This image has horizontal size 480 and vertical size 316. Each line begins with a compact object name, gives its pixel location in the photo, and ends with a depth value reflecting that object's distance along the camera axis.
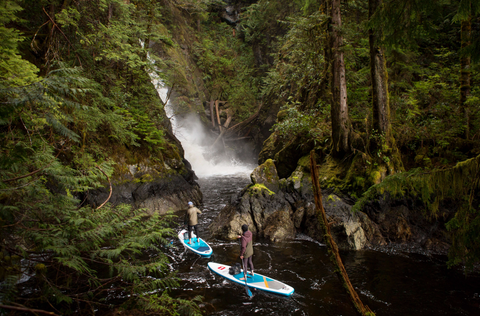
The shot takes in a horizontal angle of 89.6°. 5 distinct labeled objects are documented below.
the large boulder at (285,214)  8.24
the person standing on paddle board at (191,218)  8.84
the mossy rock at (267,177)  10.62
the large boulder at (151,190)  11.30
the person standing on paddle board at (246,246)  6.37
